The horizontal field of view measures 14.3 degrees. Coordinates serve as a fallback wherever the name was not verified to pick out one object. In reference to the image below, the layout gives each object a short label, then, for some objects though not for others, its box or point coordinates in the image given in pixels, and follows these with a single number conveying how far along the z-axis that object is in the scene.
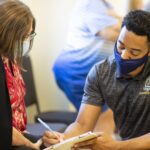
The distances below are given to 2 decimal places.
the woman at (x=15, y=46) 2.02
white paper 1.91
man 2.01
